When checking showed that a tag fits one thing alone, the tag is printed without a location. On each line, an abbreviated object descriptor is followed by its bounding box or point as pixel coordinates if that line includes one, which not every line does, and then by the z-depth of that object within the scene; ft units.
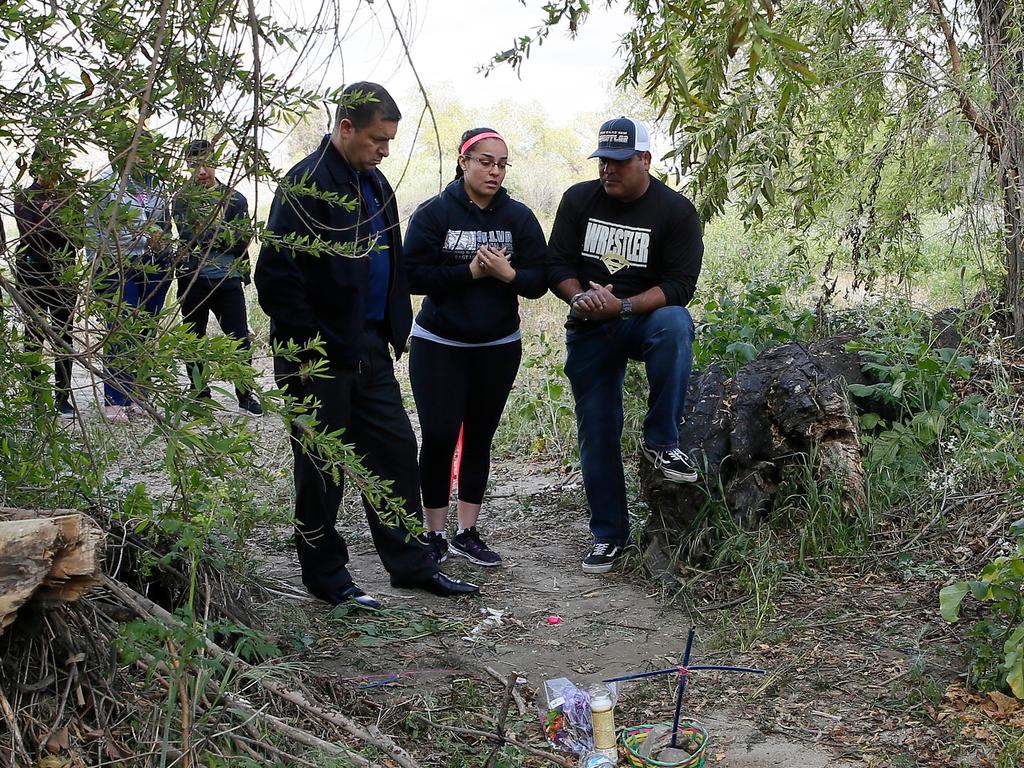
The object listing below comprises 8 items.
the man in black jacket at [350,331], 13.87
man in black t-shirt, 16.02
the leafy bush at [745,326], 19.35
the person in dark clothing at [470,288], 16.14
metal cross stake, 10.43
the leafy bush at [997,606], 11.73
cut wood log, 8.00
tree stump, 16.55
